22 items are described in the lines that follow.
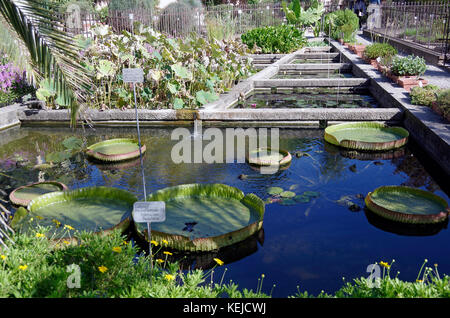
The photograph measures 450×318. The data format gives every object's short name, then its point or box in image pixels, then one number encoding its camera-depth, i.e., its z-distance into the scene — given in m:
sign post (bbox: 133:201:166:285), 2.40
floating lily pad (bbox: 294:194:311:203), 4.17
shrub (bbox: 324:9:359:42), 17.84
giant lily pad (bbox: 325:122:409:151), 5.55
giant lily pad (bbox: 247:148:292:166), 5.09
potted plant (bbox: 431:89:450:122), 5.71
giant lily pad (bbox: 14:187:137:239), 3.63
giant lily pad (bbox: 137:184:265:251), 3.32
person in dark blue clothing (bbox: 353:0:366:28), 26.59
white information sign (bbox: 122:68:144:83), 3.96
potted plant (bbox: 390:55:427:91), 7.93
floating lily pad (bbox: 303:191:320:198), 4.30
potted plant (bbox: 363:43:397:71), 10.88
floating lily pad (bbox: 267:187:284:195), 4.38
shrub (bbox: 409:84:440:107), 6.45
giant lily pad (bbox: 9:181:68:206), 4.29
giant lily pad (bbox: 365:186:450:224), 3.62
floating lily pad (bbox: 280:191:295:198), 4.29
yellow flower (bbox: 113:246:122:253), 2.61
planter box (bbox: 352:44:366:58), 13.65
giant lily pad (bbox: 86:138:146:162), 5.50
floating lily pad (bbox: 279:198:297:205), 4.14
